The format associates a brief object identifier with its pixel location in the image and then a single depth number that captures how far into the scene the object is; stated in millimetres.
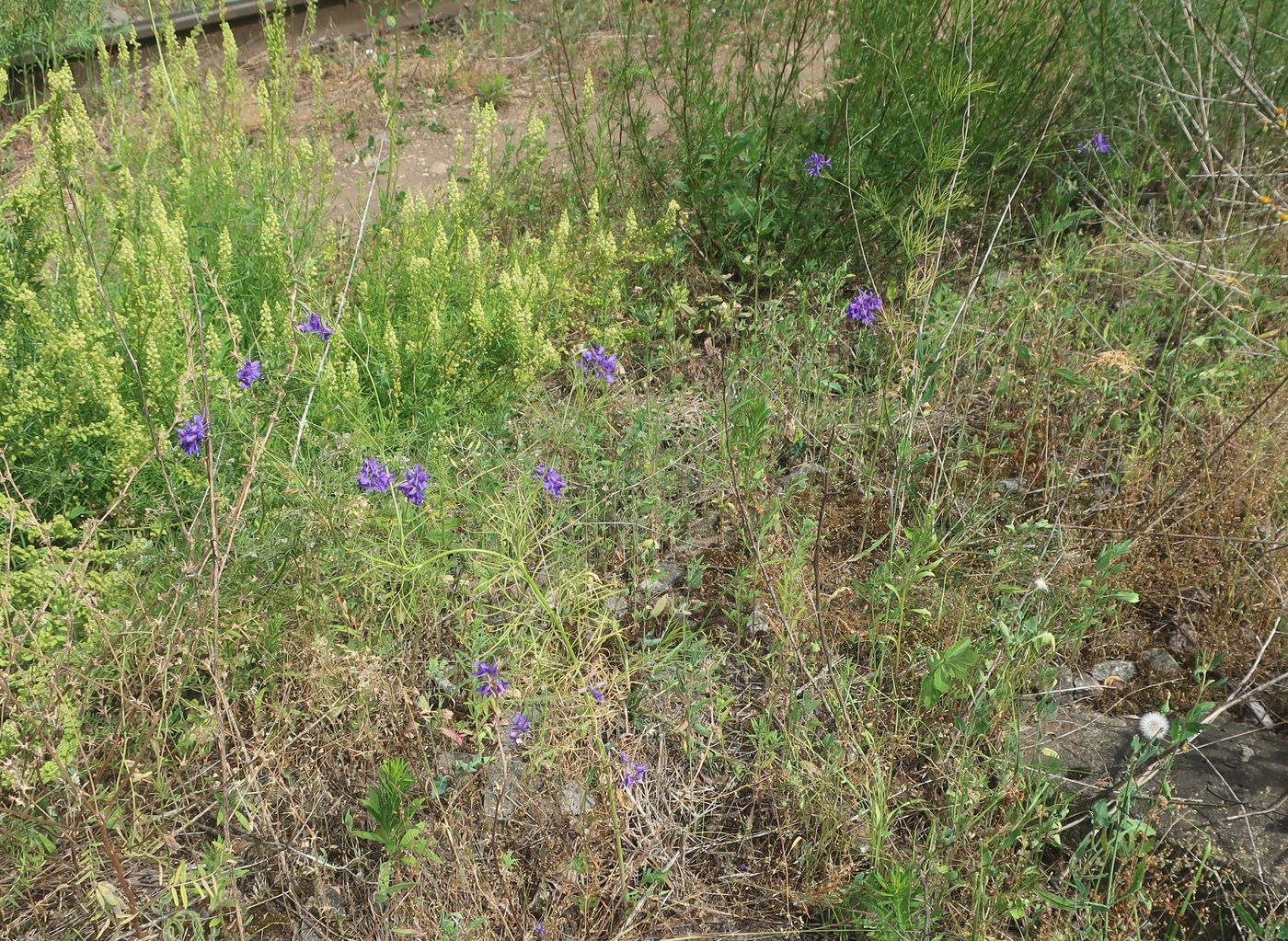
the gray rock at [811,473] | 3125
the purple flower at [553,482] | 2658
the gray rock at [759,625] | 2686
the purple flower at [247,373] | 2602
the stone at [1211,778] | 2072
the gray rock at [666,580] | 2737
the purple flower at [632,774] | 2252
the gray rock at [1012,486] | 3071
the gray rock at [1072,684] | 2543
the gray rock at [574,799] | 2211
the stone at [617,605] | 2695
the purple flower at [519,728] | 2193
